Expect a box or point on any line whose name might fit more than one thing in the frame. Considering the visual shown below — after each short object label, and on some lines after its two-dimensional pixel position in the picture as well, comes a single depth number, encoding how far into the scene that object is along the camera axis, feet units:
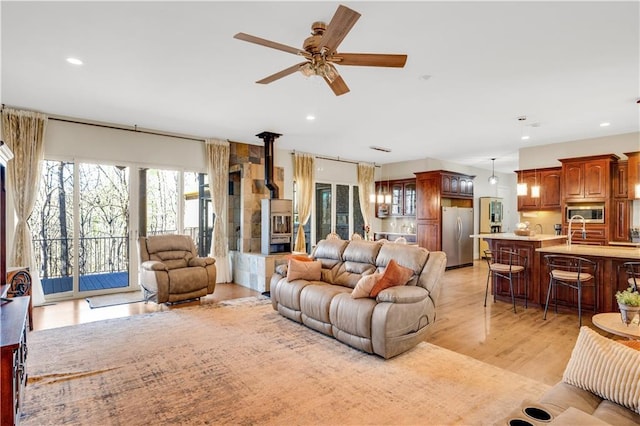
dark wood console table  5.47
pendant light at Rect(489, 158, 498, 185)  26.63
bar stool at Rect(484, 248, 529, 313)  15.51
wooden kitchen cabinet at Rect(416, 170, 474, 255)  27.07
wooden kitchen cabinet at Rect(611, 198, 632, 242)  19.48
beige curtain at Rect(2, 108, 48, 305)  15.37
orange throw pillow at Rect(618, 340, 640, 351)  6.06
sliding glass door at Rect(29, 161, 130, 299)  17.03
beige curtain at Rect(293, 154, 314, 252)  26.04
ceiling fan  7.43
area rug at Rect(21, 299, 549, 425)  7.41
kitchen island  13.74
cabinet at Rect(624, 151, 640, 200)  18.67
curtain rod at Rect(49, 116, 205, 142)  16.99
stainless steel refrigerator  27.37
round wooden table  7.97
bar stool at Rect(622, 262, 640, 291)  12.74
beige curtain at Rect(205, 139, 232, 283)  21.30
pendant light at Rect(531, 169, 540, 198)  20.53
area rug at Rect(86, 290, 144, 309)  16.24
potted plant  8.27
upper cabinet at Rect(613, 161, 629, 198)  19.45
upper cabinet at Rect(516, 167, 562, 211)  22.44
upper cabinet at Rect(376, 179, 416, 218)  30.07
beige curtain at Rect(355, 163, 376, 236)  30.71
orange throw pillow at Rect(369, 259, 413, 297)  10.64
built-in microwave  20.04
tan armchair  15.26
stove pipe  20.48
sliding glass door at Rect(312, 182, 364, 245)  28.37
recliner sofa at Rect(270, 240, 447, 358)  10.00
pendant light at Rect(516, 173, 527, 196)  19.60
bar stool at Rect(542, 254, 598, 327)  13.51
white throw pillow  4.86
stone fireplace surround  21.02
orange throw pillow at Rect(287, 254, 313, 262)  14.75
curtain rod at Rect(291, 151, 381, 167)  28.05
